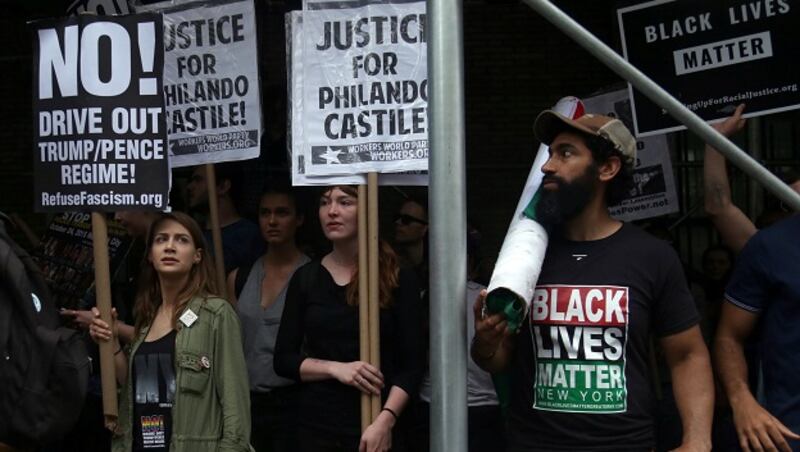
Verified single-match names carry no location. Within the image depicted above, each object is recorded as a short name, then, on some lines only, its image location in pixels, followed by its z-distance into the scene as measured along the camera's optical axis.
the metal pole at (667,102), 3.80
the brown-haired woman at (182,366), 5.30
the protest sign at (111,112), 5.58
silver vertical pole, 3.81
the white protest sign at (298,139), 5.60
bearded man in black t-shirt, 4.36
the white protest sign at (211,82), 6.15
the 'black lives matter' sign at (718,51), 5.77
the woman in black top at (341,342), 5.44
